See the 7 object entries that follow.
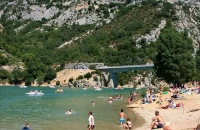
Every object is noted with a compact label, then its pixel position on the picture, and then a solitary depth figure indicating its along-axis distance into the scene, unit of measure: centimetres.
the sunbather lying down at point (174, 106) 3997
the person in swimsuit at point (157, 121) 2330
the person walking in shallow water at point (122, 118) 3148
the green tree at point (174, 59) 6028
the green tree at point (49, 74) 13650
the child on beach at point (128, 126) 2859
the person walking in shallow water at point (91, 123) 2608
